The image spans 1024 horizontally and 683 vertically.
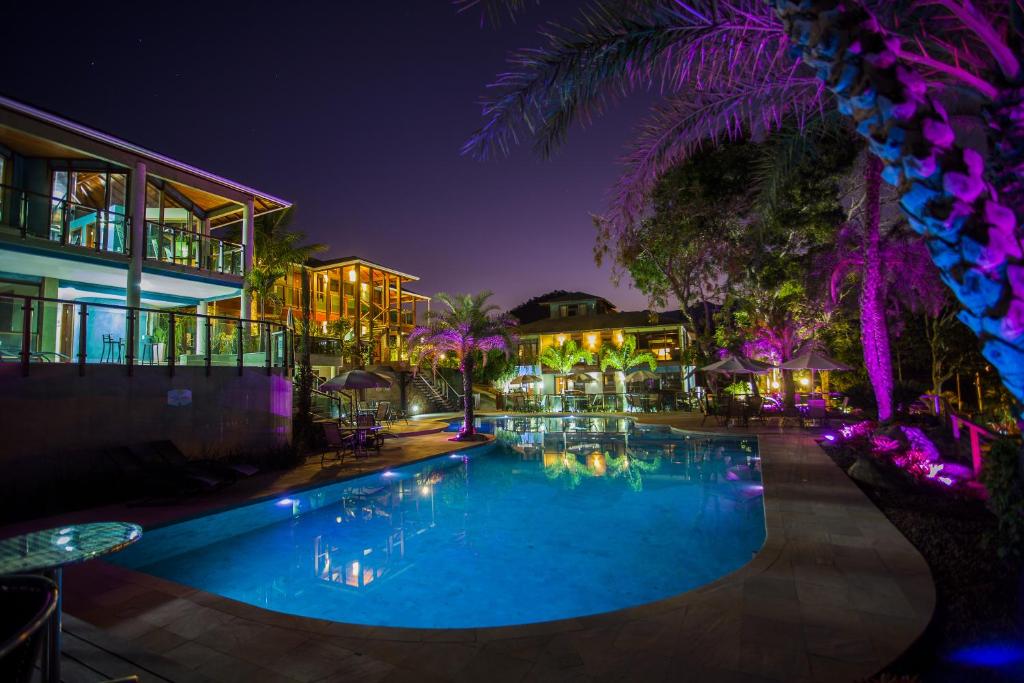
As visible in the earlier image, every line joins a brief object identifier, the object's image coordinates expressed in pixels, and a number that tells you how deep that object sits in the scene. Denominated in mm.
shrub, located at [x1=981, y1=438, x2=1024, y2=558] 4176
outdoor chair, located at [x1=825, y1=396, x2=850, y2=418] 18306
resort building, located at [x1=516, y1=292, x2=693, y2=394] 34719
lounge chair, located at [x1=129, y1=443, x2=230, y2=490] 8055
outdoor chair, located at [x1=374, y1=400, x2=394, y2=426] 19872
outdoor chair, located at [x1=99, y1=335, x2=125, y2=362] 9266
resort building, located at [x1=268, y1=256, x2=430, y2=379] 24000
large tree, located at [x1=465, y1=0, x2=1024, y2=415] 2156
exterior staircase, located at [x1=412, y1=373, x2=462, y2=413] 27000
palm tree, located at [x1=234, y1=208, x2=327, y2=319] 17016
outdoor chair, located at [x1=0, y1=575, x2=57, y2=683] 1557
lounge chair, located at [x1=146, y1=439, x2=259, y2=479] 8727
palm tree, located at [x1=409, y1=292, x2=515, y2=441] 15852
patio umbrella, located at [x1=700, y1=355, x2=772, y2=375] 17388
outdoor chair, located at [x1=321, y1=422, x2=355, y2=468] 12477
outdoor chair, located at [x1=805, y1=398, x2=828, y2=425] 16812
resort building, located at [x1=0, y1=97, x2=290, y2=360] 10734
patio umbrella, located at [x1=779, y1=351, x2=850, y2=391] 16005
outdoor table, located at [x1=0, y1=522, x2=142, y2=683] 2281
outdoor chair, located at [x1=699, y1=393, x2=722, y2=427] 18250
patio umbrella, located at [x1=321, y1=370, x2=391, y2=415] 13930
